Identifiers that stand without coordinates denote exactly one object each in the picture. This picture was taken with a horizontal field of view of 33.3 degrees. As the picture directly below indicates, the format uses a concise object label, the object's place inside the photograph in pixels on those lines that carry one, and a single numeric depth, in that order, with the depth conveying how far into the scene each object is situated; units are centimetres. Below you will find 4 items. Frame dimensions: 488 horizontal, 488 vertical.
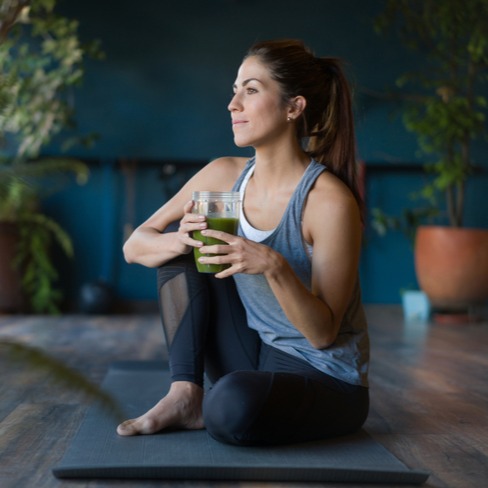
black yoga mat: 156
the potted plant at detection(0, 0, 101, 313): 470
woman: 169
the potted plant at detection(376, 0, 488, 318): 480
